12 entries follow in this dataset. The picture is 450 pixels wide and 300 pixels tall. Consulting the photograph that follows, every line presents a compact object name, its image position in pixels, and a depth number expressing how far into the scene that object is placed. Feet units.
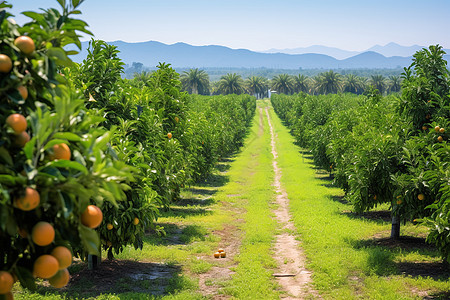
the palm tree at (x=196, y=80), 339.16
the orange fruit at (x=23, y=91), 9.80
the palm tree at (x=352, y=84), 378.12
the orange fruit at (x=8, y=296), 9.55
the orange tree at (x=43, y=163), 8.91
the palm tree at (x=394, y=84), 369.67
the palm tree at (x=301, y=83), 399.44
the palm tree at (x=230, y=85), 359.25
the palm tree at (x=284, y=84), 393.02
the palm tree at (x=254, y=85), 447.01
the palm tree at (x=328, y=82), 350.15
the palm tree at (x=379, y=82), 367.86
